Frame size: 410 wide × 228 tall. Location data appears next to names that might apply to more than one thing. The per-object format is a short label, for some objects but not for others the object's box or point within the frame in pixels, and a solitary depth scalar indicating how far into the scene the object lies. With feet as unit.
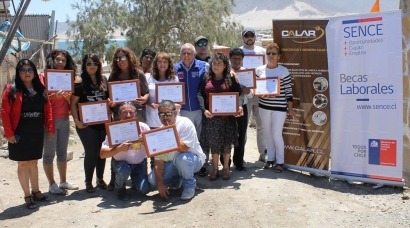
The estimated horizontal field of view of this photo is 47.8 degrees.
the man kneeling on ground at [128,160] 18.19
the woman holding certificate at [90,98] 19.22
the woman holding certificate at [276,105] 21.72
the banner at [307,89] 21.38
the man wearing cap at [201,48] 22.34
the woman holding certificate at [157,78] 19.94
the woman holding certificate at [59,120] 19.10
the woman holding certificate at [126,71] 19.42
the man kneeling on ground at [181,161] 18.17
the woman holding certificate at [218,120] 20.34
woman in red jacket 17.49
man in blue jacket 20.86
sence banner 19.21
